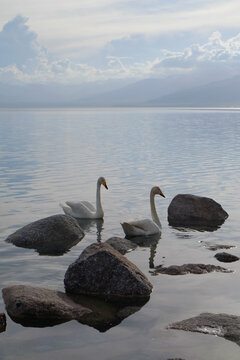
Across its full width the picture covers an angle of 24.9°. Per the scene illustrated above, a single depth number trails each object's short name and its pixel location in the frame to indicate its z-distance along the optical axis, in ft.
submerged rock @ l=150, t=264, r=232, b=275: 39.75
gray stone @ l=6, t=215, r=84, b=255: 47.50
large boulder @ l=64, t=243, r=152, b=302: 35.01
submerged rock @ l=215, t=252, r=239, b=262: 43.09
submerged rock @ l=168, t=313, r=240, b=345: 28.76
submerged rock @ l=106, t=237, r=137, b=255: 46.24
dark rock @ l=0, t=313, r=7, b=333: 29.31
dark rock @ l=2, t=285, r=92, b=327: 30.94
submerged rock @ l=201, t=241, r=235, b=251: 47.32
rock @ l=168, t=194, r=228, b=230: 59.26
